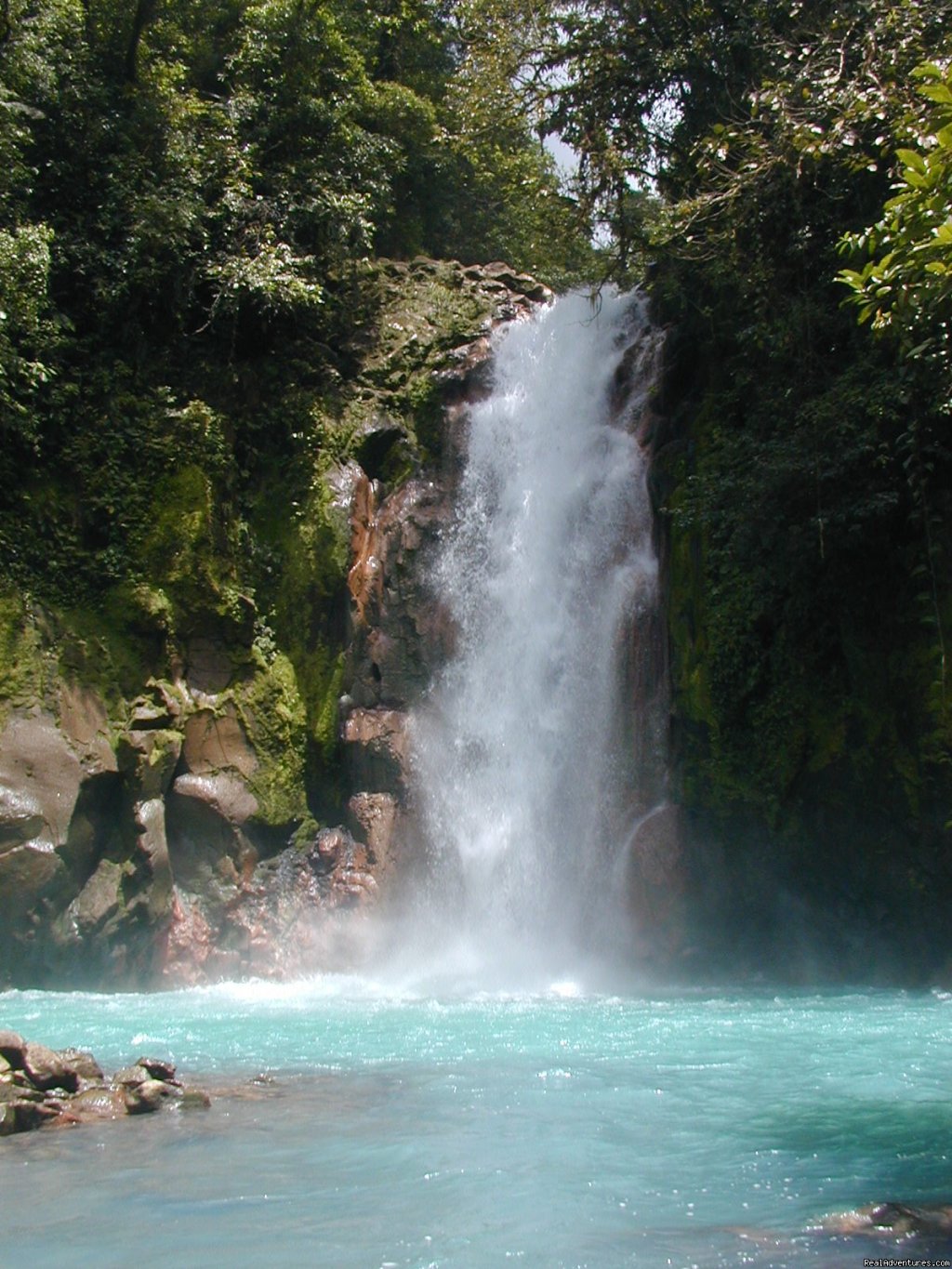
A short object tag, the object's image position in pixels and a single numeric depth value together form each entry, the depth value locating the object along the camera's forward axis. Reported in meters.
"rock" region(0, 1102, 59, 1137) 6.00
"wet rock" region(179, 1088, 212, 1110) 6.46
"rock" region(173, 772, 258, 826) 13.66
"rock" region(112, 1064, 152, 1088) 6.57
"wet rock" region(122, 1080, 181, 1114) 6.37
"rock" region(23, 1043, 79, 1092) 6.53
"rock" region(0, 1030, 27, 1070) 6.52
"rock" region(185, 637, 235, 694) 14.32
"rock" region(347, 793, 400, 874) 14.16
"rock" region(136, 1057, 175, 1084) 6.77
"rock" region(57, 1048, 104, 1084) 6.77
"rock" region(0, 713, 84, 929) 11.58
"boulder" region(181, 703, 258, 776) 13.88
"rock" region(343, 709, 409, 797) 14.45
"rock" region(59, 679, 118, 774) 12.58
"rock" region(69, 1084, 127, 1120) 6.31
